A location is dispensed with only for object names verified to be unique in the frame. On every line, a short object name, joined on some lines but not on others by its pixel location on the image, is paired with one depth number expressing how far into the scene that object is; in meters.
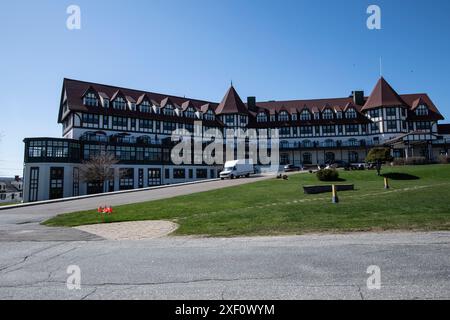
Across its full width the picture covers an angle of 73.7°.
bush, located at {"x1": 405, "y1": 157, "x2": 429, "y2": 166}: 42.97
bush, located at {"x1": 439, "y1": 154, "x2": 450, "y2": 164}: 42.00
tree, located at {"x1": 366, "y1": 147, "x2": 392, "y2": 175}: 34.00
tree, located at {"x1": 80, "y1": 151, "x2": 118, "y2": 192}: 41.91
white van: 44.95
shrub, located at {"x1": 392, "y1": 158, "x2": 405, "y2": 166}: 44.00
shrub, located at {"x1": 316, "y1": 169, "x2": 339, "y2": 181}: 33.86
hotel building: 43.69
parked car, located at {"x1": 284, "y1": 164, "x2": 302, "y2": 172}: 52.44
